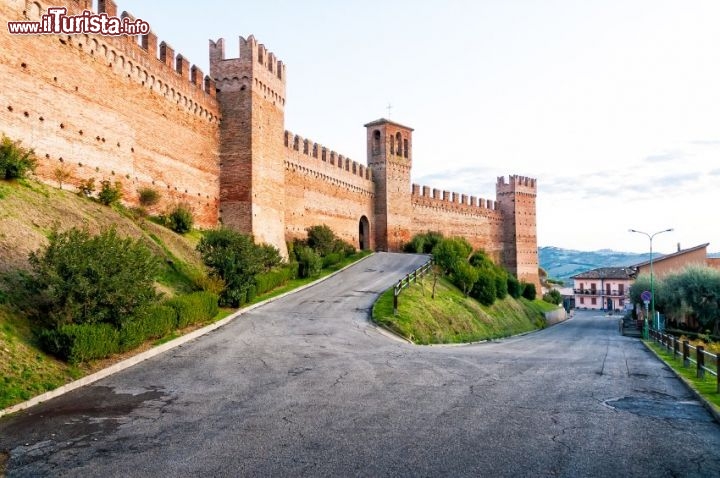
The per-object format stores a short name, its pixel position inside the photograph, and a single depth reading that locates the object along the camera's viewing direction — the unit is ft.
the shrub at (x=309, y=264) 98.27
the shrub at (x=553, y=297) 226.91
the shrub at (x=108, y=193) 66.74
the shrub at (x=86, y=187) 65.21
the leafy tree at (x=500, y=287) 128.88
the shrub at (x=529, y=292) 189.16
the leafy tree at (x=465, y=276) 115.85
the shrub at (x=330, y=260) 113.60
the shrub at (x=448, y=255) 113.80
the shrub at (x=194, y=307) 52.19
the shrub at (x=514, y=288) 156.87
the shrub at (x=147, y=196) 75.00
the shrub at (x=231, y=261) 66.64
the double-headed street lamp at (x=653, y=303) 102.13
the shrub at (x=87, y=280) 38.99
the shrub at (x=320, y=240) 119.24
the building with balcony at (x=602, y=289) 319.47
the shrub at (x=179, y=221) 78.95
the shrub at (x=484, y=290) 118.01
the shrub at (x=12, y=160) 52.21
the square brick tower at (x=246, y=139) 92.53
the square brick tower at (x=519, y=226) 207.62
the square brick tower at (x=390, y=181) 154.61
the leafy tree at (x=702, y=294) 118.93
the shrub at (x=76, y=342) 37.19
